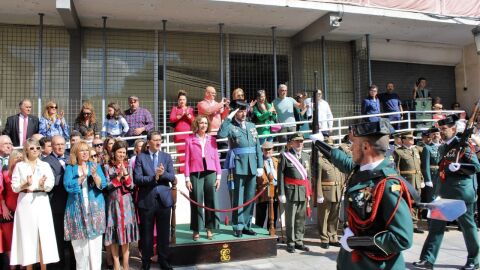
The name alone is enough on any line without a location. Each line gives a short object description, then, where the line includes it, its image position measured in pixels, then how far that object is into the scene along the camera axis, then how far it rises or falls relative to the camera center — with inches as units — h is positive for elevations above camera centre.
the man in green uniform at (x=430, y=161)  326.7 -5.3
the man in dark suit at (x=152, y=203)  224.8 -24.5
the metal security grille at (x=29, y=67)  416.5 +93.0
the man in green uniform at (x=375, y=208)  106.0 -13.7
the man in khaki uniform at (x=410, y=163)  329.1 -6.5
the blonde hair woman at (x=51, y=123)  295.4 +26.0
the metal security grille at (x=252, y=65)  470.9 +103.7
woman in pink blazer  249.8 -11.0
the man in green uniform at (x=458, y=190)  224.2 -19.4
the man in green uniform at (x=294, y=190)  271.8 -22.0
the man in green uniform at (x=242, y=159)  260.5 -1.1
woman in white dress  203.5 -27.8
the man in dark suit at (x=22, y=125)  297.9 +24.8
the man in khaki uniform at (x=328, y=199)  284.2 -29.2
